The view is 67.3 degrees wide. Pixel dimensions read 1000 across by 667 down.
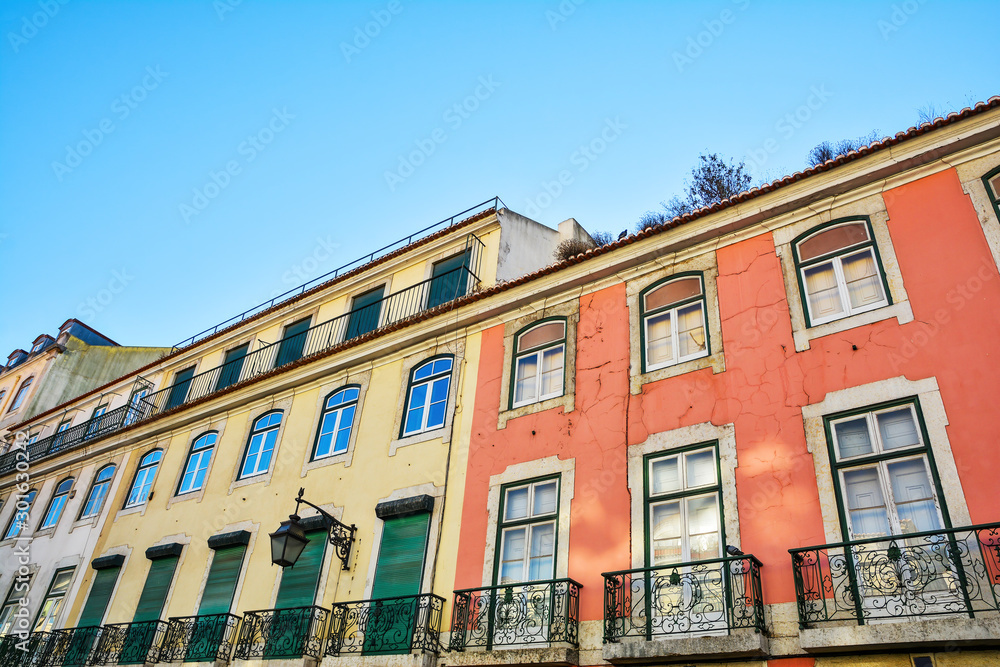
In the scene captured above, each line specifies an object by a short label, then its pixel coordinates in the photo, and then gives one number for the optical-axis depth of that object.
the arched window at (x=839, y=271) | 8.76
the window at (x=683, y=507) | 8.30
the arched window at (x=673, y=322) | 9.88
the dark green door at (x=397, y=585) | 9.97
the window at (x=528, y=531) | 9.48
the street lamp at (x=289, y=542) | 10.60
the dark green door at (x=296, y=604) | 10.93
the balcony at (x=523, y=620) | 8.46
